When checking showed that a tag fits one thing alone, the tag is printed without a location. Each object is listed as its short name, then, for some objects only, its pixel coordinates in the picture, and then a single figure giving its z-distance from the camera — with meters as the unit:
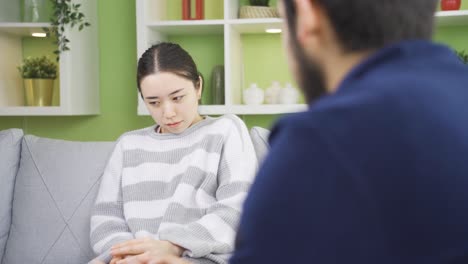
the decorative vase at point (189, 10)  2.83
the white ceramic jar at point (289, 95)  2.73
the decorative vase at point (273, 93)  2.80
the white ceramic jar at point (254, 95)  2.78
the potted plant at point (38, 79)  2.93
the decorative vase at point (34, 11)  2.90
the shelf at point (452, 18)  2.54
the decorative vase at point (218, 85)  2.83
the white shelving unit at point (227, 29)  2.68
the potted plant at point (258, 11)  2.74
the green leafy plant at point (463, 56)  2.60
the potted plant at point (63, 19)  2.73
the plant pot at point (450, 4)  2.63
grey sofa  2.19
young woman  1.76
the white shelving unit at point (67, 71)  2.79
